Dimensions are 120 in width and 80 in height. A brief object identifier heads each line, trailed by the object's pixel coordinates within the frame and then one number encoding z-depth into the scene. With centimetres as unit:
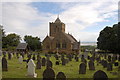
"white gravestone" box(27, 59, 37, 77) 855
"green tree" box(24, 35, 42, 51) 5029
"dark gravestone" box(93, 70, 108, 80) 677
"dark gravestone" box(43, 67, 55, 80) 692
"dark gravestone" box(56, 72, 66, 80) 692
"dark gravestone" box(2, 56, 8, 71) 993
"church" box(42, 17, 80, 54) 3656
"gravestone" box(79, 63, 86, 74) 968
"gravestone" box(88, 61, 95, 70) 1136
